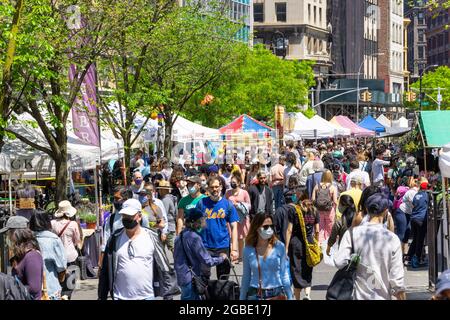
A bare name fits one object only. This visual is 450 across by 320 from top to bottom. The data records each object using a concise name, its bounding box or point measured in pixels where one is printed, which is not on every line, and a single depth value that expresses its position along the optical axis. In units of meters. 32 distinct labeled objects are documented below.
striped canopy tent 39.84
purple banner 22.22
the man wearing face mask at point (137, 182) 18.84
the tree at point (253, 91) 52.75
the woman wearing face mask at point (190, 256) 10.89
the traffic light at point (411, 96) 88.44
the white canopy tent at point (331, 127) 54.19
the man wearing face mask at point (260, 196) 20.72
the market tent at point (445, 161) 12.54
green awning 16.86
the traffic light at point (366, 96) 82.31
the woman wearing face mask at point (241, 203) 17.45
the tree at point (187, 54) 32.78
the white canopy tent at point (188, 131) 36.50
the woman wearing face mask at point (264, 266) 9.87
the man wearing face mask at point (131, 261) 9.60
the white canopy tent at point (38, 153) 22.53
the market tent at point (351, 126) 61.58
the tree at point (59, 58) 18.11
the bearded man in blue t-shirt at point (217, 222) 13.27
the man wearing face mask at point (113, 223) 13.16
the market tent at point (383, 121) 72.81
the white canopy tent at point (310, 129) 52.38
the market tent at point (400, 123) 60.44
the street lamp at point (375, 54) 131.96
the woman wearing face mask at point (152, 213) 15.27
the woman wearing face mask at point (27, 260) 9.31
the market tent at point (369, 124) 63.76
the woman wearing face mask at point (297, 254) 13.27
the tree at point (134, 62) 25.81
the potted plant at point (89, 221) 19.24
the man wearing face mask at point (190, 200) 14.69
